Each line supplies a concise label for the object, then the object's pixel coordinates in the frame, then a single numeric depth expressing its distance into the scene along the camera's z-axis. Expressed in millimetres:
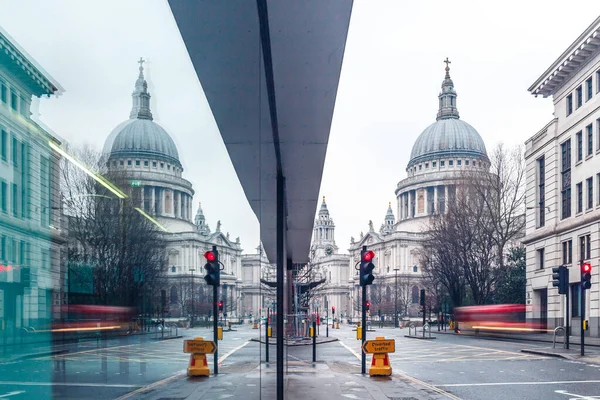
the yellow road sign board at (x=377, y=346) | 15766
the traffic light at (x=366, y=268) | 16625
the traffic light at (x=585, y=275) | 23922
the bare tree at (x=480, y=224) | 49656
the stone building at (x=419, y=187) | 127812
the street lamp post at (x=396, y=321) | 82000
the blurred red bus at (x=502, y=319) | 43125
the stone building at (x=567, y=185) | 38781
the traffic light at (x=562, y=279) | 25953
